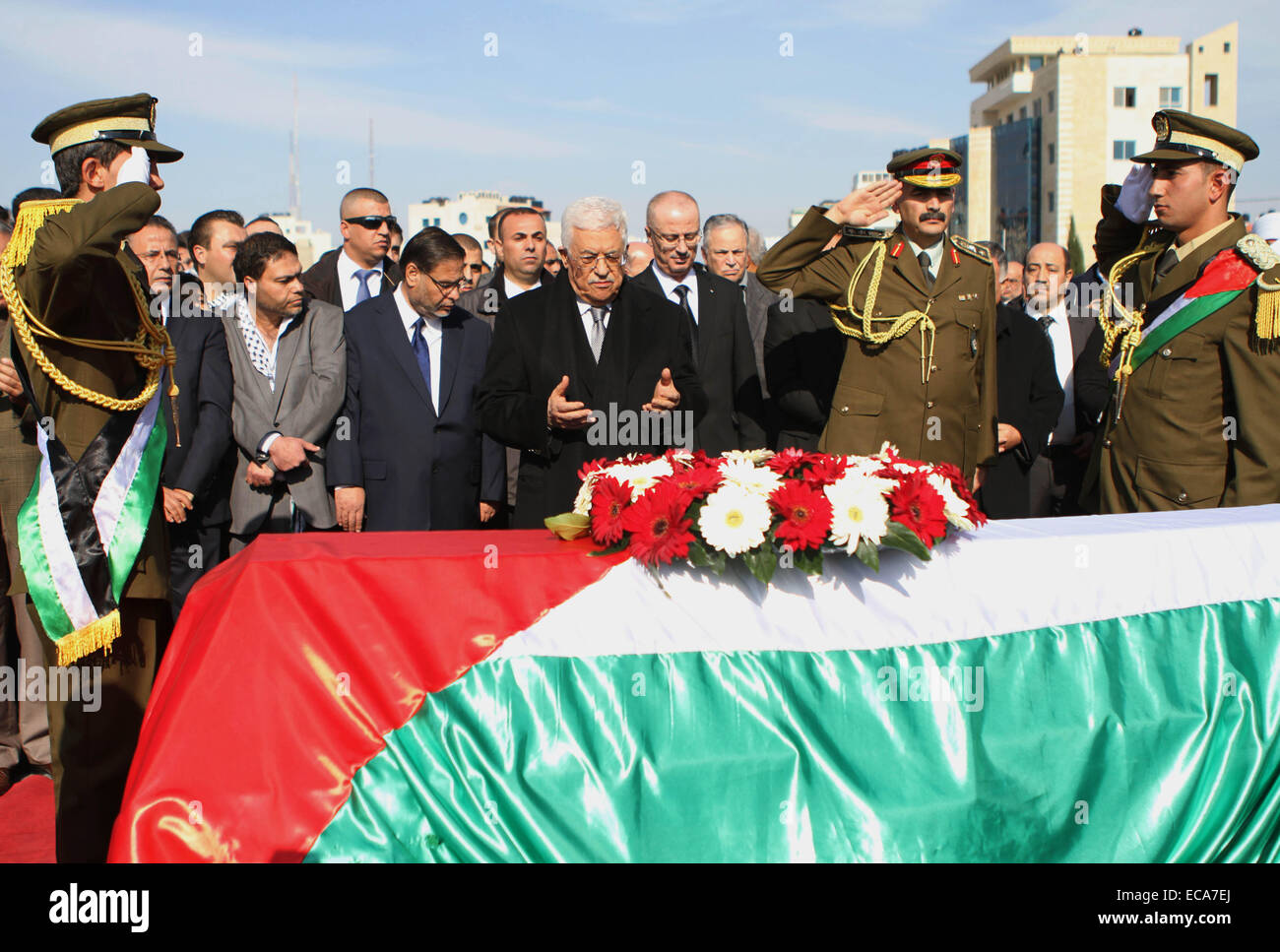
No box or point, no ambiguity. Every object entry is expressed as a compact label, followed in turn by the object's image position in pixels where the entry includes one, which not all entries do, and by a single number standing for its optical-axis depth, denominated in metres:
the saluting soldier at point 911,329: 4.29
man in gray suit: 4.81
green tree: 46.72
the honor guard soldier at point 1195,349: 3.62
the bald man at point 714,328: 5.36
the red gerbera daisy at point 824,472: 2.91
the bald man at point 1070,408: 5.73
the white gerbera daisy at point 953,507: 2.90
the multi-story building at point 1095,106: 58.16
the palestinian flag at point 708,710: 2.58
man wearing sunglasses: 6.34
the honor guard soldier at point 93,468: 3.10
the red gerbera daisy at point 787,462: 2.99
